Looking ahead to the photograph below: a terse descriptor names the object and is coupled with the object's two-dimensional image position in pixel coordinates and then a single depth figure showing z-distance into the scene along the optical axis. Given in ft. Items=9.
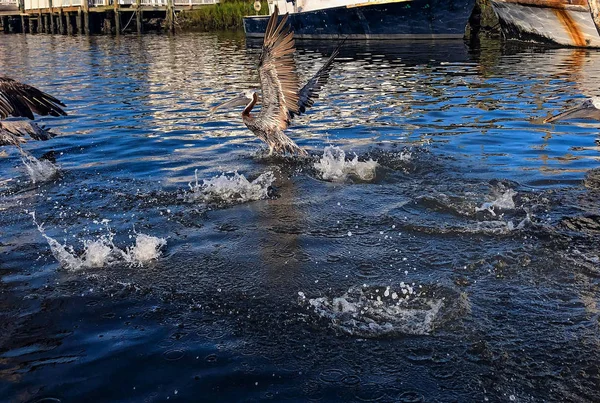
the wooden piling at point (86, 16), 150.82
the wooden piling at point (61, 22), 159.63
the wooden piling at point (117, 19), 148.87
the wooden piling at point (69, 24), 155.58
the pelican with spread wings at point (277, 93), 28.73
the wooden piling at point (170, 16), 150.47
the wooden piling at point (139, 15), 150.61
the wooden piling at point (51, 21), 162.20
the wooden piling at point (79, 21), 152.70
